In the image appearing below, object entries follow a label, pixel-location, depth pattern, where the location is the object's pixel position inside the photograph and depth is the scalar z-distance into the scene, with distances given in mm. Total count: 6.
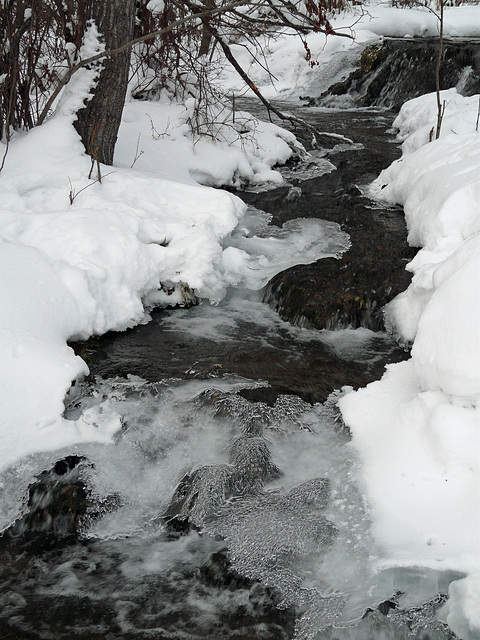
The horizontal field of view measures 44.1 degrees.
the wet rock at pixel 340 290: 4496
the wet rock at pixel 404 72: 10297
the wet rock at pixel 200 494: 2812
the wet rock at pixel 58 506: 2740
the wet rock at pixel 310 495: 2789
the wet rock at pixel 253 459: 2982
